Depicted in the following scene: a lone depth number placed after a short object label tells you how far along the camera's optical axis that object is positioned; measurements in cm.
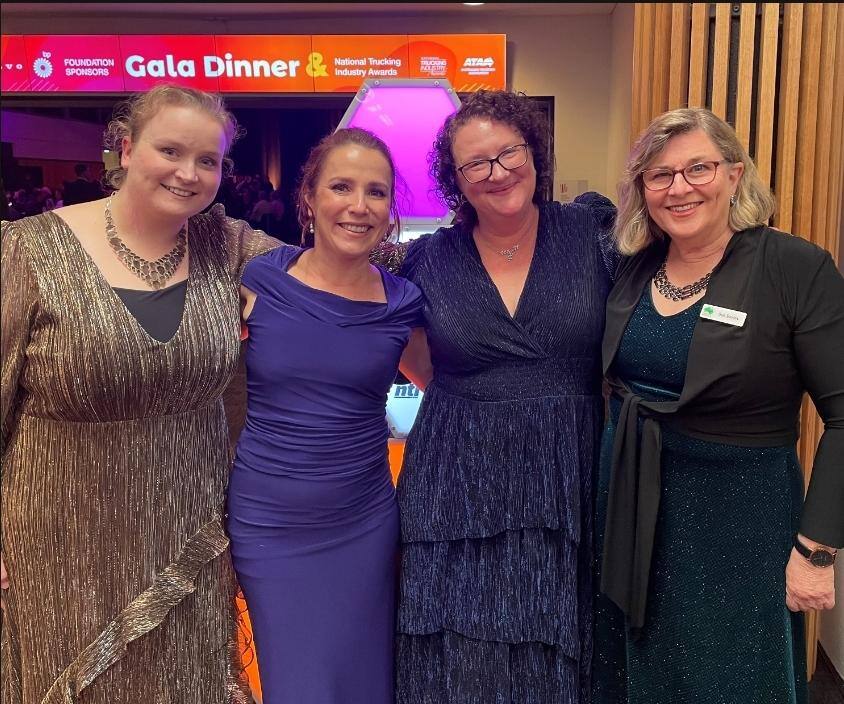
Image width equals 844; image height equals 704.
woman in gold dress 142
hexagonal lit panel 313
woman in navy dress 167
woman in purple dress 162
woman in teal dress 141
